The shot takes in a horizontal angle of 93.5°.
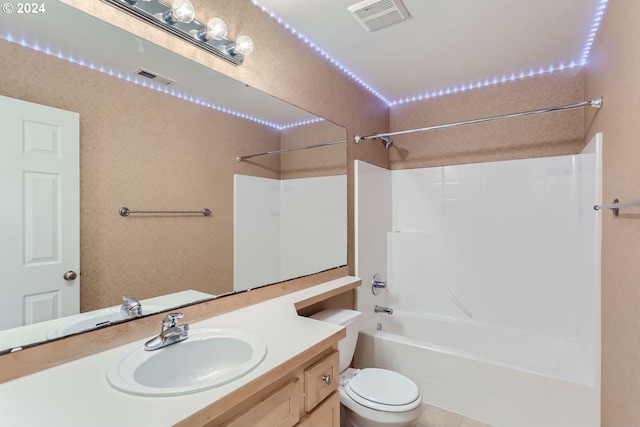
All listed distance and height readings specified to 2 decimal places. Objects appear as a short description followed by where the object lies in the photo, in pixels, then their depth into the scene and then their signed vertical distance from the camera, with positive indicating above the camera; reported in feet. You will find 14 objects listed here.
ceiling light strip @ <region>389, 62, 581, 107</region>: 7.54 +3.62
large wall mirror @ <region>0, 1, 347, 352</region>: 2.91 +0.44
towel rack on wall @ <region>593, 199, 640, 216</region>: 3.68 +0.11
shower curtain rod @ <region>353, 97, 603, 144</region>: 5.55 +2.06
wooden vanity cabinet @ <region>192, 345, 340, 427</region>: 2.73 -1.96
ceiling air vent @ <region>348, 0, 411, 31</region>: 5.14 +3.58
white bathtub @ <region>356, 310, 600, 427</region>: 5.67 -3.47
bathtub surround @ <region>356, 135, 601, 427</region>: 6.06 -1.91
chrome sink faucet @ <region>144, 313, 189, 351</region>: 3.35 -1.41
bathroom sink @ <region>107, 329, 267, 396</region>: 2.63 -1.60
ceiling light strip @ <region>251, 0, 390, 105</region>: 5.47 +3.62
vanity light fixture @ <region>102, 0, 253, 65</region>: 3.68 +2.52
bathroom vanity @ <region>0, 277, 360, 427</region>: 2.24 -1.52
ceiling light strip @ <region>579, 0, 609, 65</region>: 5.19 +3.59
